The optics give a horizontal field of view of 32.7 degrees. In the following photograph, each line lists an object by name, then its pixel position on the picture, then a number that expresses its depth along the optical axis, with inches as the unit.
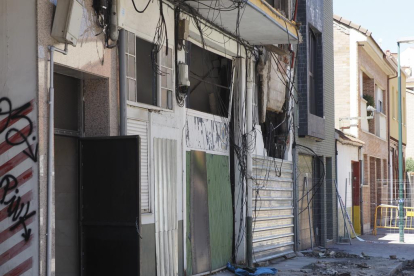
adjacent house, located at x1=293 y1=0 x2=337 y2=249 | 681.6
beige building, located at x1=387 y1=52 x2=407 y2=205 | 1248.2
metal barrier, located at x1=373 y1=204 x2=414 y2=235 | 1019.2
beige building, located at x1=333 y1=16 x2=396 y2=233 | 976.9
